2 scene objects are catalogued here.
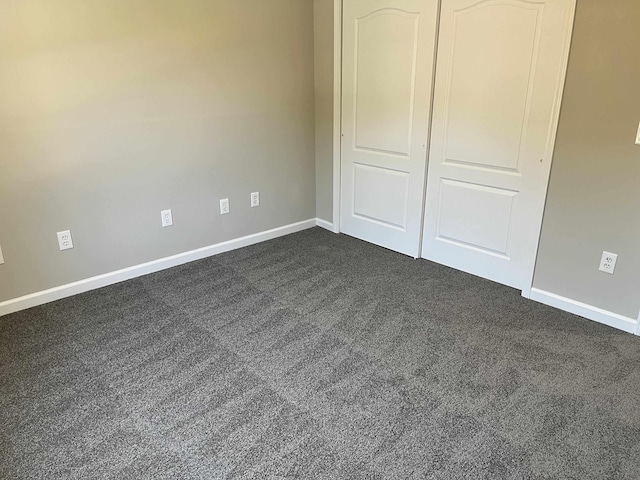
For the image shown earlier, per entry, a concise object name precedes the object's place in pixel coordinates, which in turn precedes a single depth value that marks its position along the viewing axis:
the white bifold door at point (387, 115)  3.06
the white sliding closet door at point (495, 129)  2.53
